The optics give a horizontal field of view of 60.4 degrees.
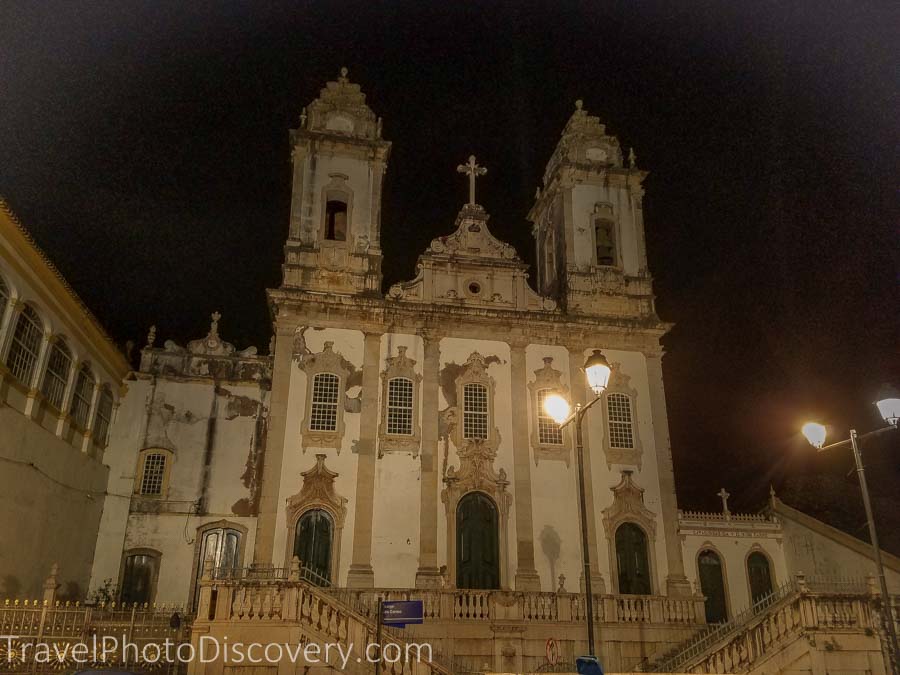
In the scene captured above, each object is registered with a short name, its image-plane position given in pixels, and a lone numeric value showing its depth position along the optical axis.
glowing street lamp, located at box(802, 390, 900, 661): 12.23
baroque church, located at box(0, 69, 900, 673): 20.98
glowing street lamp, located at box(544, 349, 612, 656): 11.45
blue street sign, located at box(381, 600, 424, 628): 12.39
